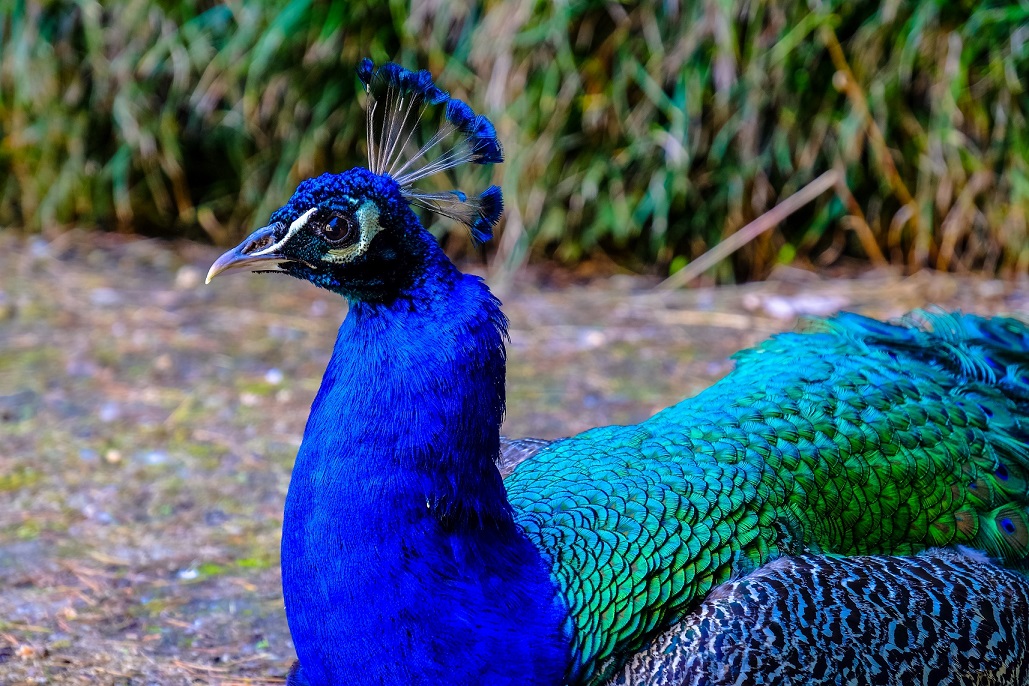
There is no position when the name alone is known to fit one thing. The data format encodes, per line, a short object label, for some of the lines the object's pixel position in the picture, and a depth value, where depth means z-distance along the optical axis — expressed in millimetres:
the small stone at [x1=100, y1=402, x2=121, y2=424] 8266
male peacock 3971
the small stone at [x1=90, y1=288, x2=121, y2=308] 10406
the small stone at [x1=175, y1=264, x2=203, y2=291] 10969
